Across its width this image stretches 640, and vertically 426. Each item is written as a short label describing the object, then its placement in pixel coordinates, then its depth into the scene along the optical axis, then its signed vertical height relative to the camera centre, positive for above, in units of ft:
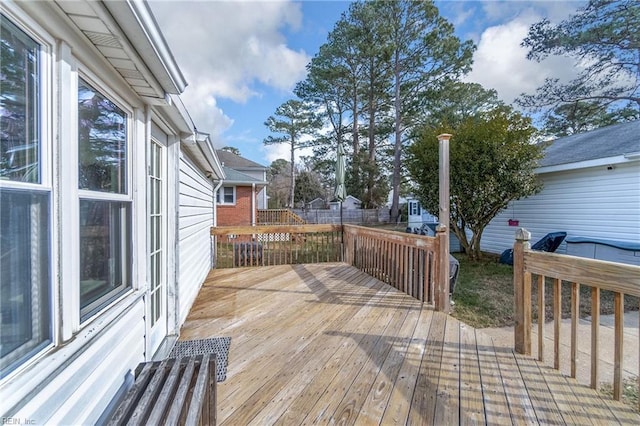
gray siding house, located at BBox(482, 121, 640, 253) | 19.58 +1.31
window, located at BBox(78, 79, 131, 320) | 4.14 +0.16
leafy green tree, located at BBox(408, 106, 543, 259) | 21.86 +3.52
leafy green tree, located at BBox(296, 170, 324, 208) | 98.68 +8.49
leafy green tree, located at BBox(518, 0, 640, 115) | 23.91 +14.18
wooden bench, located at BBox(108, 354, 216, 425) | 3.91 -2.75
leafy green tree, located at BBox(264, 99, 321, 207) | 72.64 +22.22
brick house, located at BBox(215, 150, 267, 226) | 42.42 +1.50
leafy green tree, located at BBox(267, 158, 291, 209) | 101.63 +10.56
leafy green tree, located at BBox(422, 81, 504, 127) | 51.78 +20.25
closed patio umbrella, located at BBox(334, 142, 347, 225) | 26.06 +2.95
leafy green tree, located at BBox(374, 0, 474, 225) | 47.01 +26.12
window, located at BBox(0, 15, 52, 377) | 2.78 +0.00
